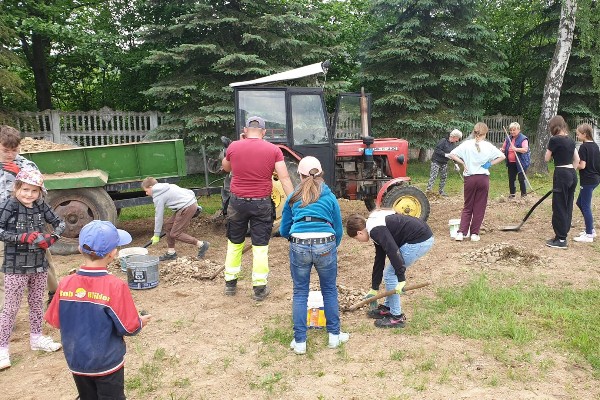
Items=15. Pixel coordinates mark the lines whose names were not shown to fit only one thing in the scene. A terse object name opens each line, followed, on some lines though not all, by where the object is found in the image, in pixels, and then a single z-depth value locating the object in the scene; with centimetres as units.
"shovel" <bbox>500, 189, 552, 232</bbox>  780
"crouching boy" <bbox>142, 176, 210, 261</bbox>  627
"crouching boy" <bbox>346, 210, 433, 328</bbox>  400
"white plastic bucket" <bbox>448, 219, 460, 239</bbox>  738
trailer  696
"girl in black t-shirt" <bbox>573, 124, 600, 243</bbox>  675
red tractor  748
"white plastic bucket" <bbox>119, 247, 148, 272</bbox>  608
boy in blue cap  248
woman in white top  678
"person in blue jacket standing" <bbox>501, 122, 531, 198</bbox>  992
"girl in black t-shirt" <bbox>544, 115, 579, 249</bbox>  662
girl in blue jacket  385
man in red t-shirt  501
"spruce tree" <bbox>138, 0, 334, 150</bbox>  1212
